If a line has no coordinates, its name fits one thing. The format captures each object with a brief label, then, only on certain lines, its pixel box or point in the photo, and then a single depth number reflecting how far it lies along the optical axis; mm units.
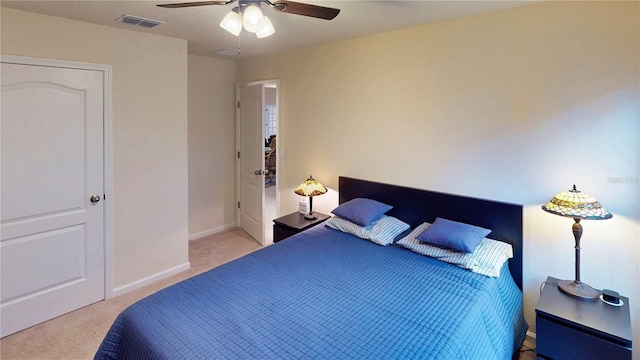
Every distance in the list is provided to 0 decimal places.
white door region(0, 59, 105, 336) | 2414
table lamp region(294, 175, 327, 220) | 3350
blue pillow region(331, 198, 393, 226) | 2787
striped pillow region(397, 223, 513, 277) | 2105
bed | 1431
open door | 4117
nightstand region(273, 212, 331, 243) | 3197
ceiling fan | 1651
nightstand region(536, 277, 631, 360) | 1656
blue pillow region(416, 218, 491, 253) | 2191
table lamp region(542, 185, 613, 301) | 1869
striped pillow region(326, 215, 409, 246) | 2617
